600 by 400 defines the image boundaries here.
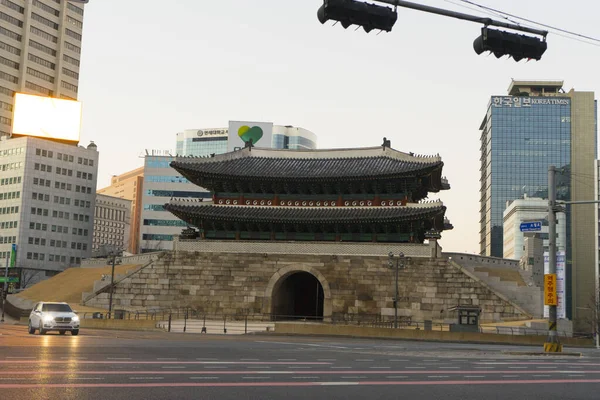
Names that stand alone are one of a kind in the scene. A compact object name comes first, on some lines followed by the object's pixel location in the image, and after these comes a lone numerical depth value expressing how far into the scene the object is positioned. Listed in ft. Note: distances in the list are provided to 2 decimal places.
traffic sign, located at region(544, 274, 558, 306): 104.94
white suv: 111.45
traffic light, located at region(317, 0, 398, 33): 44.75
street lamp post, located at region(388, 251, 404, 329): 175.34
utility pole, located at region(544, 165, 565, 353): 101.71
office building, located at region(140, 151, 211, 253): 450.71
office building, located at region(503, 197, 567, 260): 498.69
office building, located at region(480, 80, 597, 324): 522.06
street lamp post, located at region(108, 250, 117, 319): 192.90
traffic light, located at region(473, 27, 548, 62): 49.85
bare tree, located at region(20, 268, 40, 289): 380.91
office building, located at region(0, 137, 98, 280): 387.55
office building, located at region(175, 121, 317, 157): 638.98
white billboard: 387.75
